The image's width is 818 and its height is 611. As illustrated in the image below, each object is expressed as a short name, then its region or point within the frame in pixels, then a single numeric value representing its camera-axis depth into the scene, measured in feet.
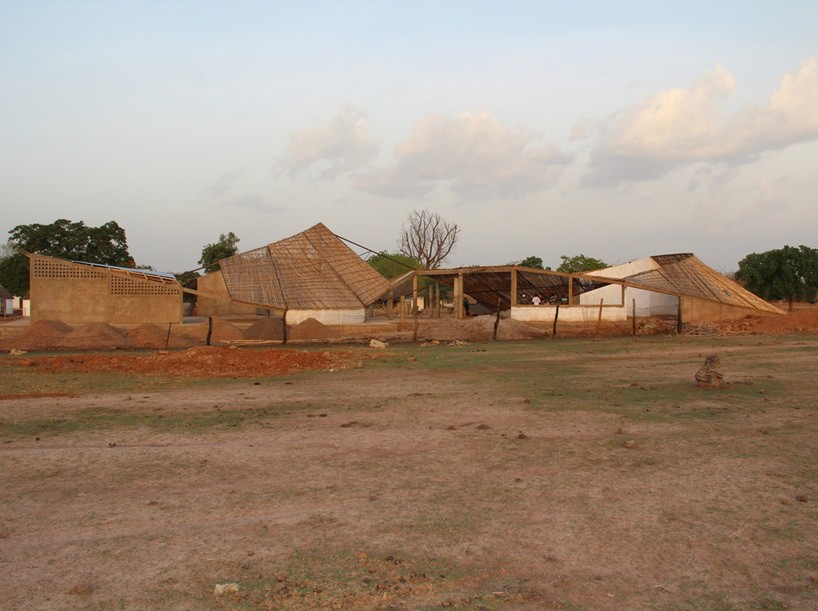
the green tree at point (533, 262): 188.75
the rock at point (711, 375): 36.17
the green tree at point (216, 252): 170.20
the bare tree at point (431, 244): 199.72
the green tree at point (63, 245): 137.08
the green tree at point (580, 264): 171.26
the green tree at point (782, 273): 119.65
